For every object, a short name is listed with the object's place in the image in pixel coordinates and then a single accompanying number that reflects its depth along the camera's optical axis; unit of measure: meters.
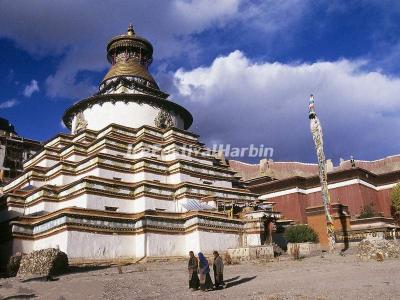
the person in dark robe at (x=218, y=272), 12.11
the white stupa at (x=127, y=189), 21.45
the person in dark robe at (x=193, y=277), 12.06
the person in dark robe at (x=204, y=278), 11.77
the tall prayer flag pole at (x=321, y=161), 21.50
